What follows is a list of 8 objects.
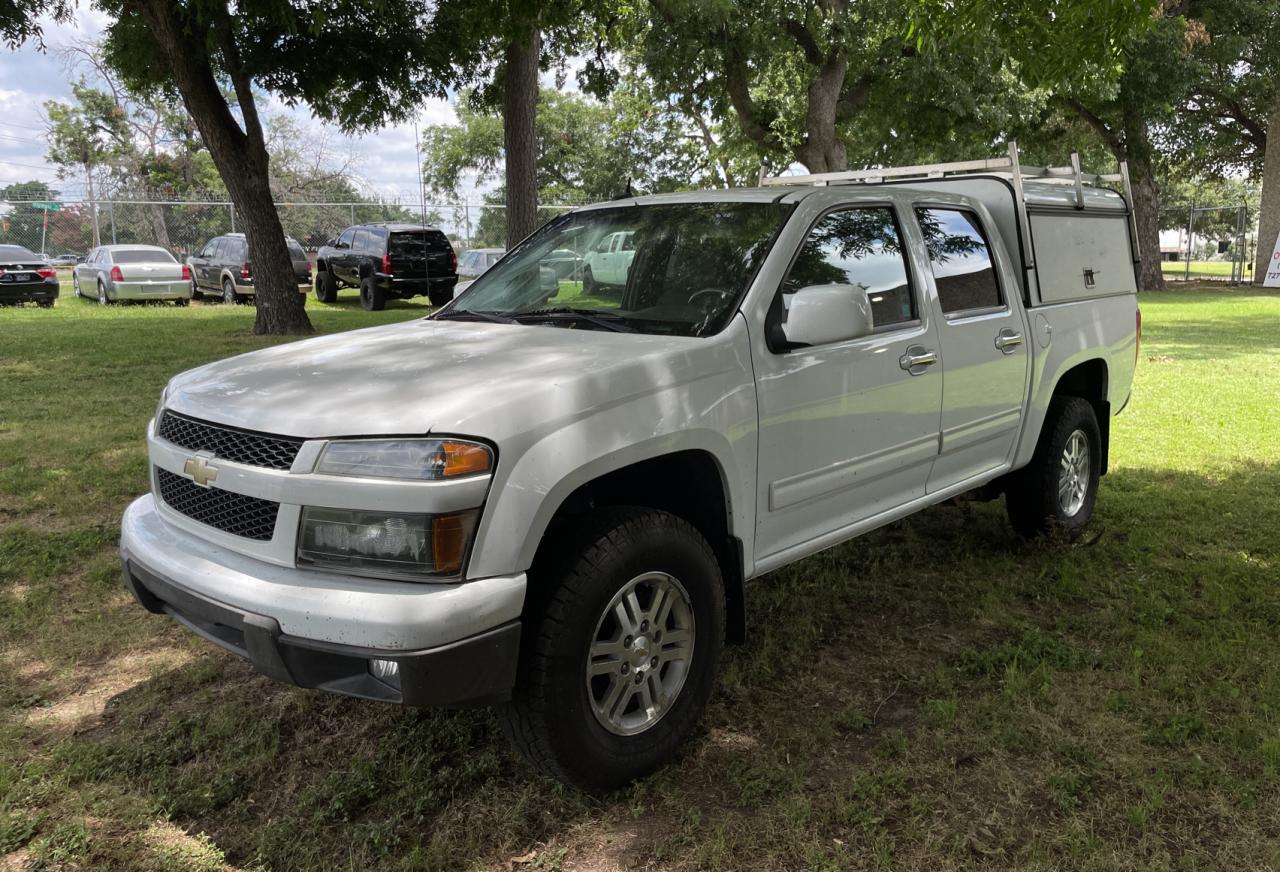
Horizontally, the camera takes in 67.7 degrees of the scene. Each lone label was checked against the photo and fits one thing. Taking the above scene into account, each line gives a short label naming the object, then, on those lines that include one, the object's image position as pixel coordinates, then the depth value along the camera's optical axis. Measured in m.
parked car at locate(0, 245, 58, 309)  19.55
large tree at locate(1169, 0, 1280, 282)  24.16
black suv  19.92
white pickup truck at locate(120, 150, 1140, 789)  2.47
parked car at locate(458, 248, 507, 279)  23.23
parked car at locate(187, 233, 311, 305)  21.00
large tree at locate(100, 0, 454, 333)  12.10
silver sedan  20.33
